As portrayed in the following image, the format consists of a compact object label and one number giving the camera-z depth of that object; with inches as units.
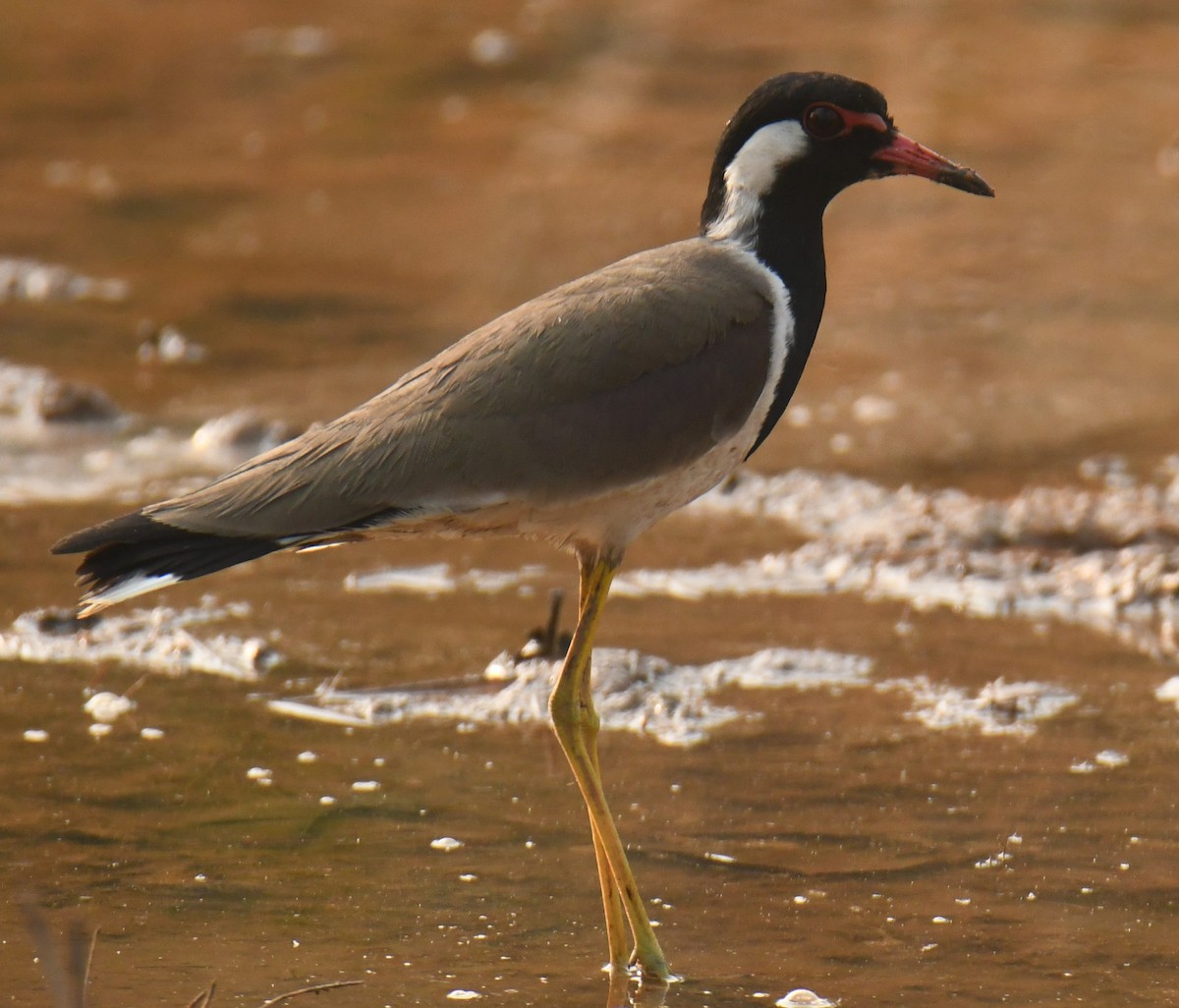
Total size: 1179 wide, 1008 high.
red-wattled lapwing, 310.2
